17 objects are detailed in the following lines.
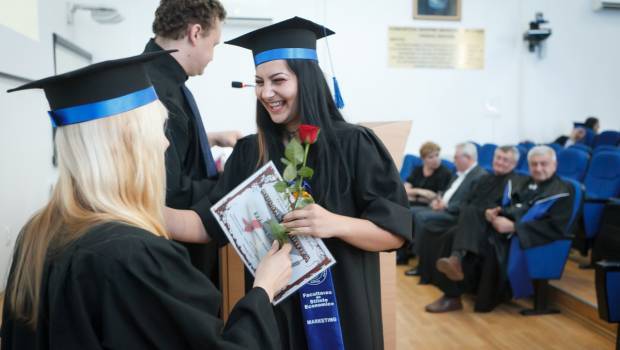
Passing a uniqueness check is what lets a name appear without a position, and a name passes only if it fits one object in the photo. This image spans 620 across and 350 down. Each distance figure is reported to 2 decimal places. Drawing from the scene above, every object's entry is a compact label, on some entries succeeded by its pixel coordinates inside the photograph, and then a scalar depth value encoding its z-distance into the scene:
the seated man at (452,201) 5.35
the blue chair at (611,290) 3.01
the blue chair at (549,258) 4.18
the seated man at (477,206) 4.67
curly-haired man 1.75
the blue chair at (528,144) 8.37
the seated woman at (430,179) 6.18
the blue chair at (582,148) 6.74
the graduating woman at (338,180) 1.50
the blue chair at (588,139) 8.24
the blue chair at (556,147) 6.64
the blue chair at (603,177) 5.50
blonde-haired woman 0.95
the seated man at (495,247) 4.45
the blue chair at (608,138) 7.84
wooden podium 2.10
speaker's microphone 1.93
